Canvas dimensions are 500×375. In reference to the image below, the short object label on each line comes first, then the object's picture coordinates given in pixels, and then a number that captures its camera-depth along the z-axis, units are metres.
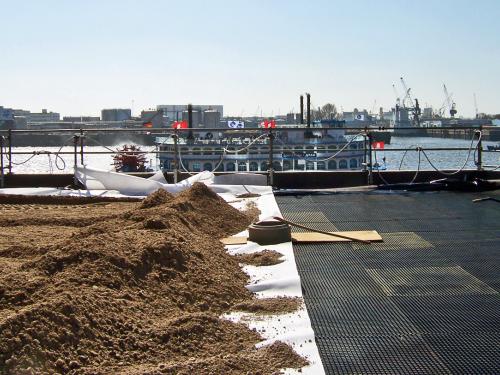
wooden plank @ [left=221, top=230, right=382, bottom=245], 6.43
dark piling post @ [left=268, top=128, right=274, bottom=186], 11.37
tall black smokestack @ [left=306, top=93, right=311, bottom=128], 43.92
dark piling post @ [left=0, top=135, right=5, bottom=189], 11.70
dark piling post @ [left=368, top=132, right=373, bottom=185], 11.46
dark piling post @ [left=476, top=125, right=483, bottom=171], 11.32
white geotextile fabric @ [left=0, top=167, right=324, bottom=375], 3.66
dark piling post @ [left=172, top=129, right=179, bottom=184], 11.35
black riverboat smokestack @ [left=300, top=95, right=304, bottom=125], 44.83
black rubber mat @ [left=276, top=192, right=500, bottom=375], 3.52
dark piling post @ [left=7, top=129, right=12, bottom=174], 11.91
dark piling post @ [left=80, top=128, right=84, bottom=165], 11.78
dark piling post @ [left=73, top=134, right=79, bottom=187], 11.41
